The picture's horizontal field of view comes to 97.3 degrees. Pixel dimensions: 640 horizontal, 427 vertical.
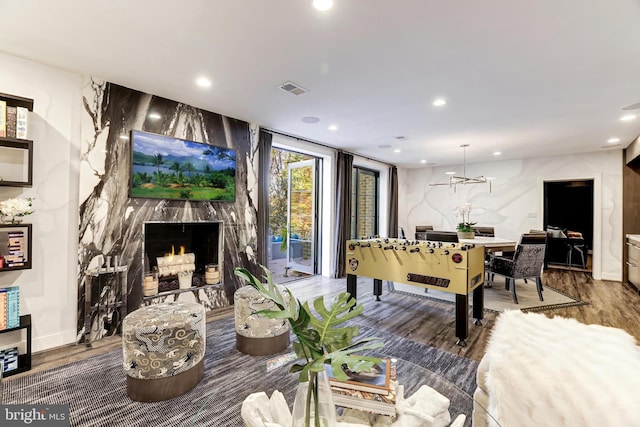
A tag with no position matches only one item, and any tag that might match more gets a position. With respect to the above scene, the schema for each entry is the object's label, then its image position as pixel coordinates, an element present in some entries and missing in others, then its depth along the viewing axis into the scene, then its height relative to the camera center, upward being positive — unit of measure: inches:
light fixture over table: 218.1 +48.3
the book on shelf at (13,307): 89.1 -30.9
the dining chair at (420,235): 209.5 -16.0
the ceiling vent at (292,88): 117.4 +53.9
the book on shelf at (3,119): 91.2 +29.7
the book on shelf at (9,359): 86.5 -46.5
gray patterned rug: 57.2 -50.4
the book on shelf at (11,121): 92.8 +29.7
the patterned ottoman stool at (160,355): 75.2 -39.4
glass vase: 33.5 -22.9
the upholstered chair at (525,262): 156.3 -26.8
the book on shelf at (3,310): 87.8 -31.1
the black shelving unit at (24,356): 88.5 -46.8
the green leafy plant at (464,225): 200.9 -7.3
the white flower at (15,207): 89.4 +1.1
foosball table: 112.3 -23.6
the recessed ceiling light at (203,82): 113.9 +53.9
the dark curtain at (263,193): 172.2 +12.4
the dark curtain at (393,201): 296.1 +14.1
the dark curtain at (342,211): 227.6 +2.2
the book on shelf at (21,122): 93.7 +29.6
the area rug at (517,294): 153.9 -49.6
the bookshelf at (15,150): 91.9 +21.3
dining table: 172.8 -18.3
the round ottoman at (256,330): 100.0 -42.1
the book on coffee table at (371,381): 45.8 -28.0
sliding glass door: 237.0 -3.2
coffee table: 45.7 -31.9
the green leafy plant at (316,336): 31.4 -15.6
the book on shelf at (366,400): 44.0 -29.8
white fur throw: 31.5 -20.1
